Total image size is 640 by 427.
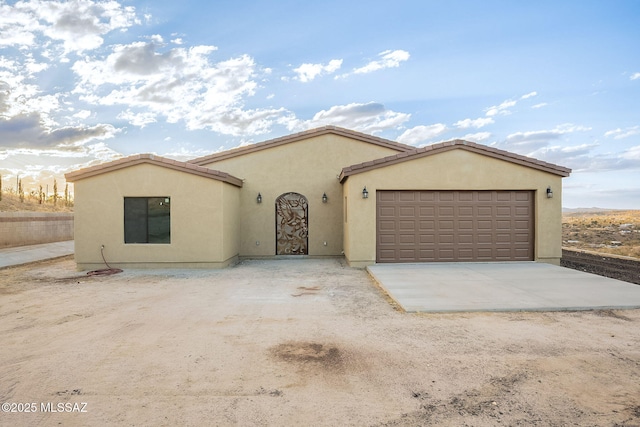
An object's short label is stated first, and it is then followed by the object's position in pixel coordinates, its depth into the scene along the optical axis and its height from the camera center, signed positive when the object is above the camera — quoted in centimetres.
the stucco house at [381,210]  1055 -1
